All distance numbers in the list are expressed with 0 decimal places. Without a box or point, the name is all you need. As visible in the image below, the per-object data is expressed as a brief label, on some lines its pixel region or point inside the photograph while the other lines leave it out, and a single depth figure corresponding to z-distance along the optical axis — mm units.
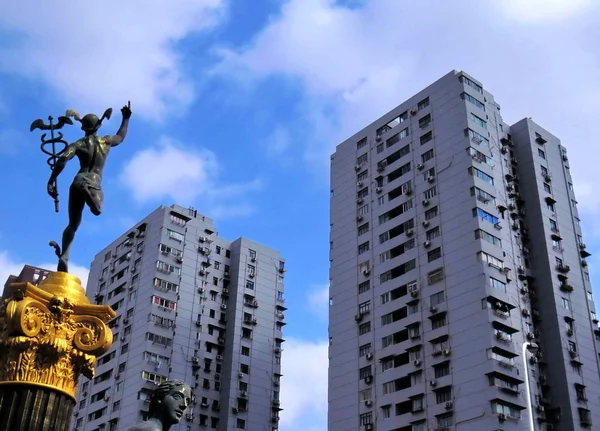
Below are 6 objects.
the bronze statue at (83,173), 10117
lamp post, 28467
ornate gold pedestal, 8539
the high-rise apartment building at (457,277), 56438
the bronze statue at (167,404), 7145
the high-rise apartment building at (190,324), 74750
